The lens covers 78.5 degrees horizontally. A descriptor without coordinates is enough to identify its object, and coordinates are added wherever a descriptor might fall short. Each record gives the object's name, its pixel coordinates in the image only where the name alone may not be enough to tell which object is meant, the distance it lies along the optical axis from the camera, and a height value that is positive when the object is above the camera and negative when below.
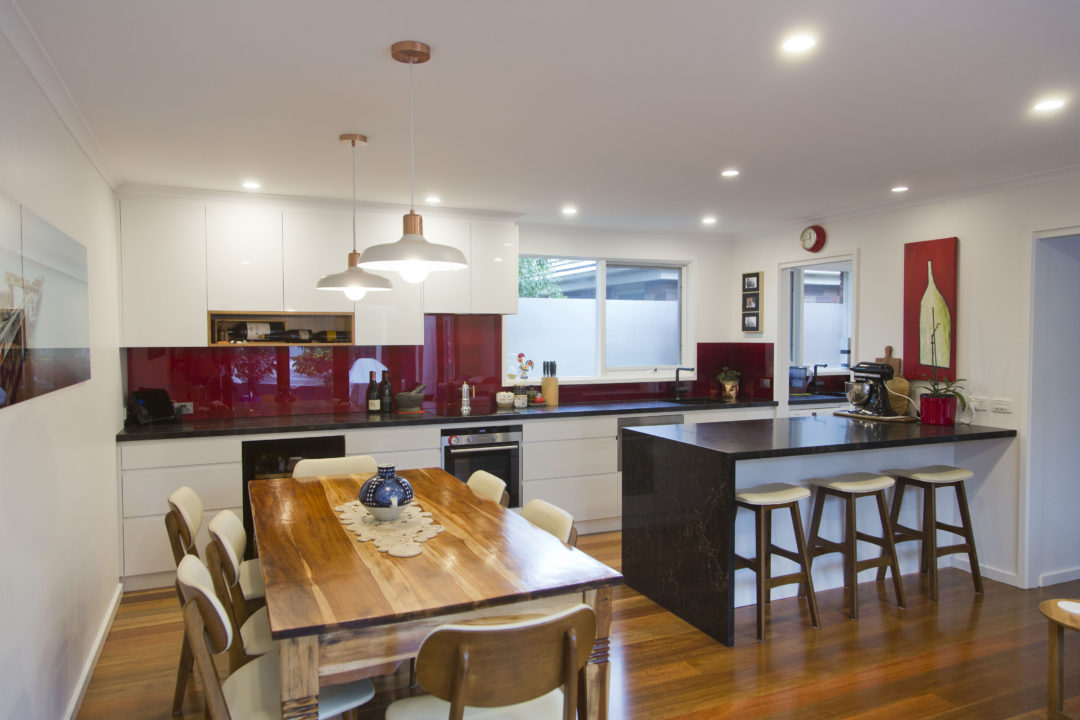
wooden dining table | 1.59 -0.66
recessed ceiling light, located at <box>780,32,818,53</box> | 2.05 +0.96
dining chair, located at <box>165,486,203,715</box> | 2.56 -0.75
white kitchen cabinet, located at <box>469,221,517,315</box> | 4.97 +0.60
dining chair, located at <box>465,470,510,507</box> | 3.03 -0.66
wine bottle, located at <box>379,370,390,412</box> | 4.85 -0.35
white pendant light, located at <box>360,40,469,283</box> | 2.12 +0.32
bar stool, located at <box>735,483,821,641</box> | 3.24 -0.96
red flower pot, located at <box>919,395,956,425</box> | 4.17 -0.40
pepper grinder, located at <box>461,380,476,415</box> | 4.88 -0.39
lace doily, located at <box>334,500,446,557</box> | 2.16 -0.66
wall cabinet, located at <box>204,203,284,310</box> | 4.26 +0.58
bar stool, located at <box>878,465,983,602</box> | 3.74 -1.00
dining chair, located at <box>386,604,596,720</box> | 1.49 -0.73
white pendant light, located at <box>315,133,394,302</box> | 2.98 +0.30
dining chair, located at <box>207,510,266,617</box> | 2.32 -0.80
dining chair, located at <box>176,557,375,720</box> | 1.73 -0.97
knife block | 5.41 -0.36
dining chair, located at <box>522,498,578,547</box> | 2.36 -0.65
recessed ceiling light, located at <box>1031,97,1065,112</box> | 2.64 +0.98
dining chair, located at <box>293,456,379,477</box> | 3.55 -0.65
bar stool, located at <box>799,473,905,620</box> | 3.52 -1.01
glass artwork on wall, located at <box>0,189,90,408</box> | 1.83 +0.13
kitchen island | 3.21 -0.71
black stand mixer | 4.37 -0.28
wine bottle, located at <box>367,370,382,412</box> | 4.78 -0.37
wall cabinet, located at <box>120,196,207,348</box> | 4.07 +0.47
